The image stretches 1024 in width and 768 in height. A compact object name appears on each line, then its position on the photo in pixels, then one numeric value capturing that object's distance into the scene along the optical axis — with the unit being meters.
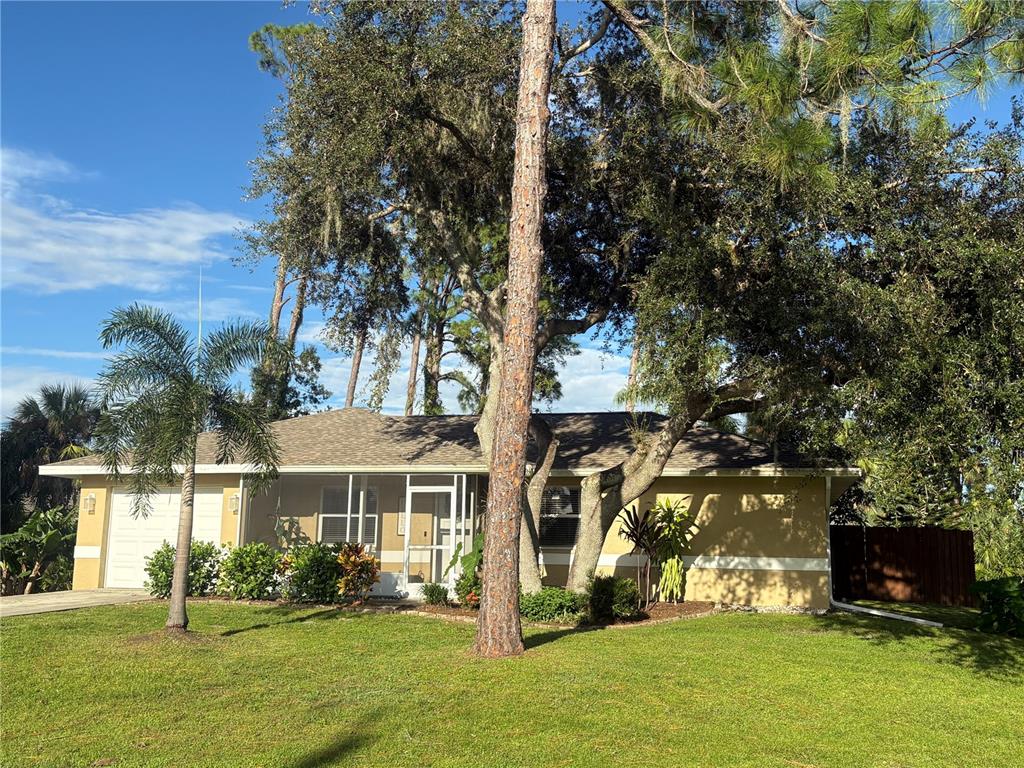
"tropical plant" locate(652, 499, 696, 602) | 15.25
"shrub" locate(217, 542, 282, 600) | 15.37
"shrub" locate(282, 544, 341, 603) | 15.04
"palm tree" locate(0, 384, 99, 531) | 23.25
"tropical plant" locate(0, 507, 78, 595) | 17.73
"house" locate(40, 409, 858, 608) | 15.76
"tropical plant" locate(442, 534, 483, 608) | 14.62
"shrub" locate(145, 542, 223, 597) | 15.52
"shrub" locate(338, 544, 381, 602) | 15.21
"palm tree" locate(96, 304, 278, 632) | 10.78
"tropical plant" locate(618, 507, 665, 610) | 15.02
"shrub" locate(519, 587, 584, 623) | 13.35
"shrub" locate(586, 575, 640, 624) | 13.59
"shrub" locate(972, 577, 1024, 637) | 13.45
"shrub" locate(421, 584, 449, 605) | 15.09
